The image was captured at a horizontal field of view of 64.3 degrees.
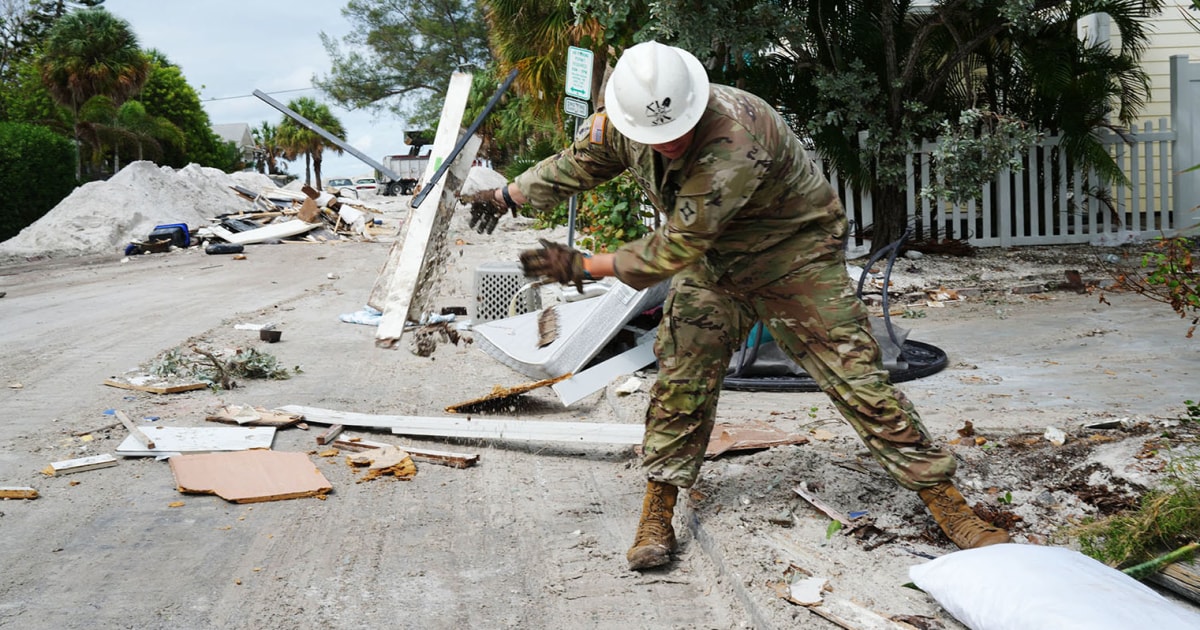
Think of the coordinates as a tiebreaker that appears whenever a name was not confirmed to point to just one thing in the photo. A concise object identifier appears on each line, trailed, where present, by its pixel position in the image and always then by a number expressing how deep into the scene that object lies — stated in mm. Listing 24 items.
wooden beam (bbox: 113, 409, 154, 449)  4961
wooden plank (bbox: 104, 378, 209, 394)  6273
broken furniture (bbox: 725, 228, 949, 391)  5953
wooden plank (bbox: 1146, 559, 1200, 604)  2666
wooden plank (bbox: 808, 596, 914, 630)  2730
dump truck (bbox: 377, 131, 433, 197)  48788
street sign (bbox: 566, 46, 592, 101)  8078
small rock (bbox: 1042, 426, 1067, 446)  4278
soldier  3104
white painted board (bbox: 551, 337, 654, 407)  5672
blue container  19797
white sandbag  2273
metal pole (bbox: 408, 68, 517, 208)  5074
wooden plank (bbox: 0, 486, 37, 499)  4273
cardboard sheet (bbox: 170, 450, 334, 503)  4328
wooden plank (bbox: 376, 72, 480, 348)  5449
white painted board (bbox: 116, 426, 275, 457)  4905
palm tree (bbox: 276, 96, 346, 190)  64919
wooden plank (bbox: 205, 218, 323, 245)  20375
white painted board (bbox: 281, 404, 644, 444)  4872
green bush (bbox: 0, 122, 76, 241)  21109
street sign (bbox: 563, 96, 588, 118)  8195
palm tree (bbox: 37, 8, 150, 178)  33000
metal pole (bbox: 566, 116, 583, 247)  8155
